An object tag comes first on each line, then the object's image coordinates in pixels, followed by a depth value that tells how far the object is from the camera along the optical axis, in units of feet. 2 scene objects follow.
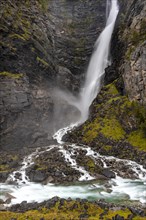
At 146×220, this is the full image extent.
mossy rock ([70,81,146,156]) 173.27
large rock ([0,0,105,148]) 198.80
